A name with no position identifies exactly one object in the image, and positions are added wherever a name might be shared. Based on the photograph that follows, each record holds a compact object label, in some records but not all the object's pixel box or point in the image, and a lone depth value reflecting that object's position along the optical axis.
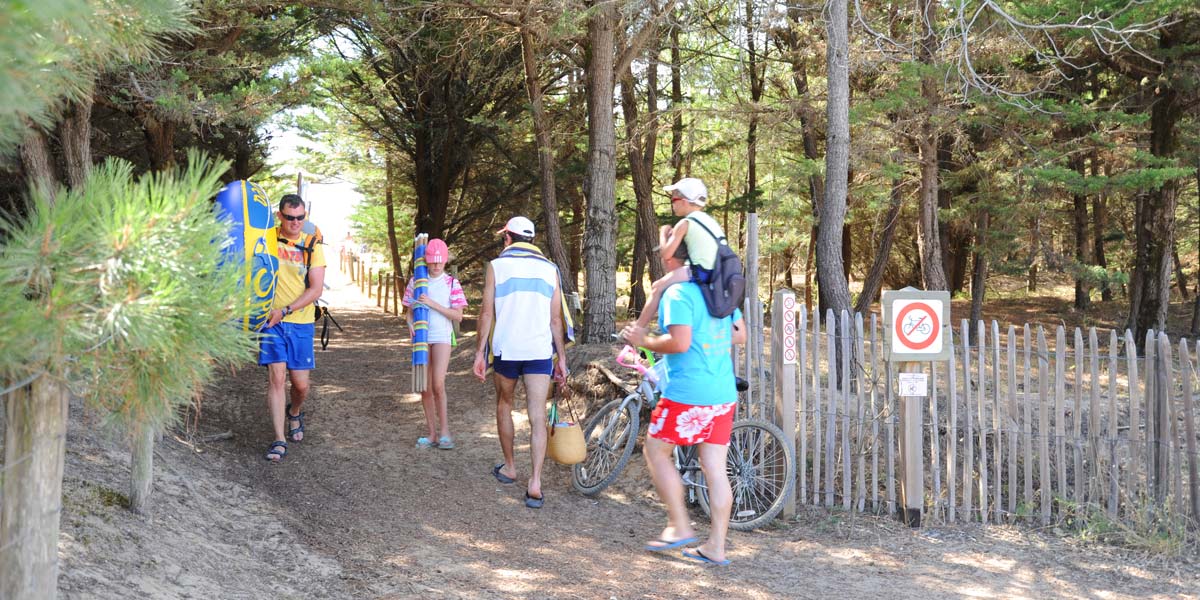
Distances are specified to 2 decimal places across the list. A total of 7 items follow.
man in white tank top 6.58
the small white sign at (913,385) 6.52
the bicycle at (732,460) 6.54
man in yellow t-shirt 7.00
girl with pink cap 7.70
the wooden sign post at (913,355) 6.56
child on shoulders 5.27
